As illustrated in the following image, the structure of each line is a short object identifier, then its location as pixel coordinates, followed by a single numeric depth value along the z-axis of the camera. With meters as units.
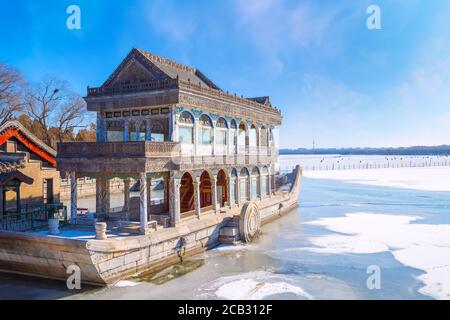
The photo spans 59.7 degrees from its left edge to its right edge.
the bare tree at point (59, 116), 47.47
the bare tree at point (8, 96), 42.03
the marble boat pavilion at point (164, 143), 16.73
